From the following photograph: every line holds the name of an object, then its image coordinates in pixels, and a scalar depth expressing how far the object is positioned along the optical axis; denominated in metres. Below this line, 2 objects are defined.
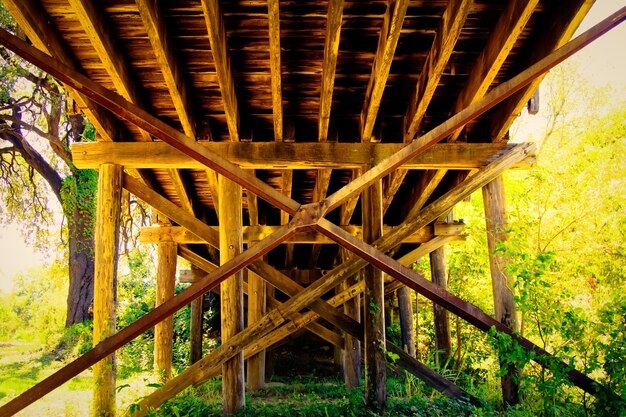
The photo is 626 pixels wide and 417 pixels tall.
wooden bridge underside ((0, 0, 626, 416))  4.01
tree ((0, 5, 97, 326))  13.55
